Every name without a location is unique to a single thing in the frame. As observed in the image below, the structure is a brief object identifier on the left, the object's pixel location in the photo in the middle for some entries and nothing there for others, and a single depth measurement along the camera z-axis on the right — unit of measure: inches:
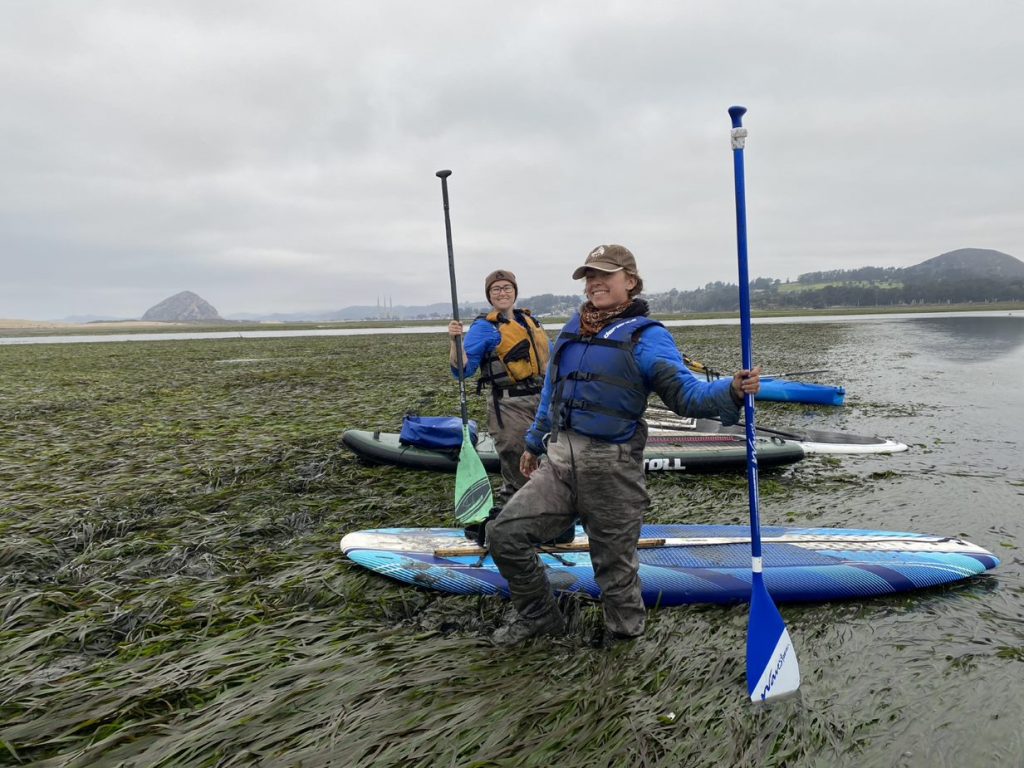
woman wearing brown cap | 138.5
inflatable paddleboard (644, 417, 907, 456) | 361.4
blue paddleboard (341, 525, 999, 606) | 180.1
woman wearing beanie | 222.7
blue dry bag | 329.1
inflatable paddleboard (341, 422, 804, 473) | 326.6
